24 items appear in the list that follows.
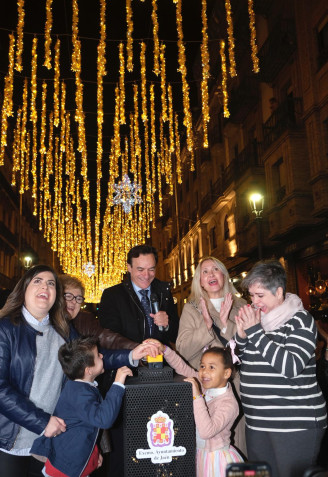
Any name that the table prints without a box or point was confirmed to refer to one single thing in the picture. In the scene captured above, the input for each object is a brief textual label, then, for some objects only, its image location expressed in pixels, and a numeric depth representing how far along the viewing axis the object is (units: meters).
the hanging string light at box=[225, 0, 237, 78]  8.67
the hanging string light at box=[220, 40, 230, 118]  9.87
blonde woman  3.81
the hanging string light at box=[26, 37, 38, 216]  9.48
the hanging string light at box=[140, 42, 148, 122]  9.89
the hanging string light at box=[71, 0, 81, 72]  8.13
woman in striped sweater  2.88
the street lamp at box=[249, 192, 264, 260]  12.44
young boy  2.79
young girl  2.96
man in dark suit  4.27
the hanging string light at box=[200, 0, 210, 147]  8.95
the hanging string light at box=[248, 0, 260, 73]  8.75
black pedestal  2.53
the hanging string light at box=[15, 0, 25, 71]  7.84
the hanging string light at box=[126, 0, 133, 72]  8.19
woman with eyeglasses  3.86
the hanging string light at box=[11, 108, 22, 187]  14.46
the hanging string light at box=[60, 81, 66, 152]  11.12
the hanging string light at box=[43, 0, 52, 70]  8.00
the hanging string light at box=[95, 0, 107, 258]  8.38
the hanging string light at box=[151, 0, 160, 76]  8.36
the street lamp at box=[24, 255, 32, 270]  21.52
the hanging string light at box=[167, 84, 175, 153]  13.47
